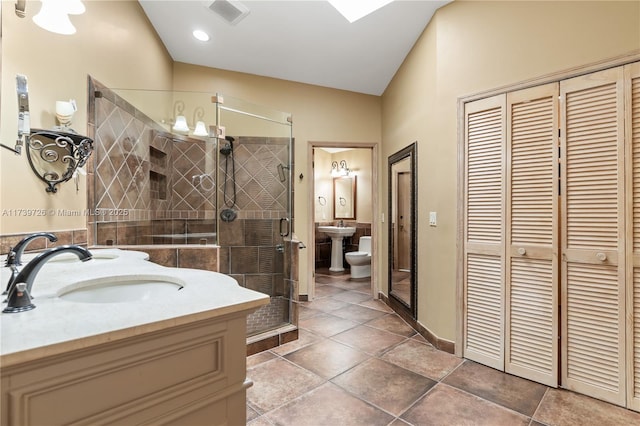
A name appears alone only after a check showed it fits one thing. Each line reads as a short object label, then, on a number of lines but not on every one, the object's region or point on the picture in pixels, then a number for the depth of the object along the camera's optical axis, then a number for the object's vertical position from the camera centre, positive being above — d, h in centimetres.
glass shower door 299 +16
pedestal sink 531 -50
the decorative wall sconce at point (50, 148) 139 +33
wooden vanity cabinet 56 -36
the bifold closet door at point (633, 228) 167 -10
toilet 487 -79
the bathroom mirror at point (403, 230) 291 -21
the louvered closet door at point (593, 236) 172 -16
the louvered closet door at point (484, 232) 211 -16
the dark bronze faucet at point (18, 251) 108 -14
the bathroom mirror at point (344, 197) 575 +26
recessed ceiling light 281 +165
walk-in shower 230 +22
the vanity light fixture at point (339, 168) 582 +81
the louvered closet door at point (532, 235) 192 -16
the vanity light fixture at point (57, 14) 136 +89
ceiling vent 226 +155
